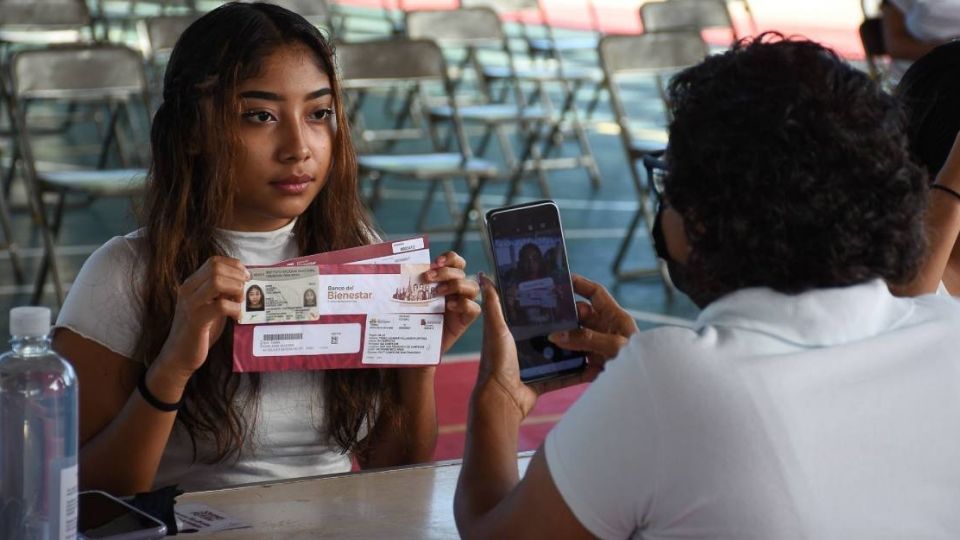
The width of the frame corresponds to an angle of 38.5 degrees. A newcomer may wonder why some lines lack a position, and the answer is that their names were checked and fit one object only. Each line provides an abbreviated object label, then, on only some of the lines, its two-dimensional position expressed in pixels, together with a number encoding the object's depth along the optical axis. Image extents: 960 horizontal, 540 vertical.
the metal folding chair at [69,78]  5.21
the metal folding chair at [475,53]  7.14
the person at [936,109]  2.33
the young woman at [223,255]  1.89
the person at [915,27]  3.03
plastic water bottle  1.40
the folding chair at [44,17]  6.93
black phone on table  1.57
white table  1.68
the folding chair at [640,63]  6.05
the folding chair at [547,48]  8.36
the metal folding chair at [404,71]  5.88
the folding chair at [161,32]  6.23
